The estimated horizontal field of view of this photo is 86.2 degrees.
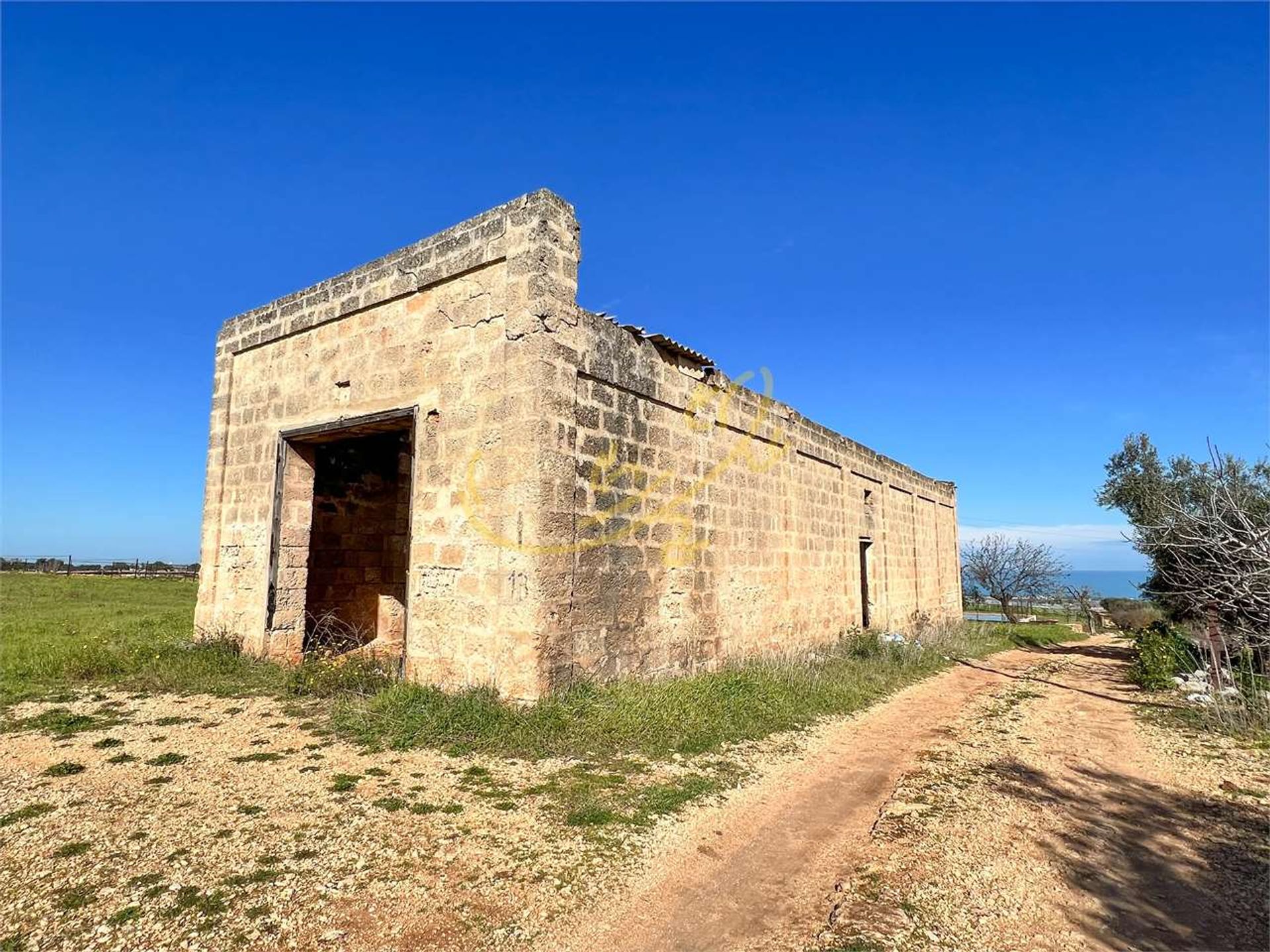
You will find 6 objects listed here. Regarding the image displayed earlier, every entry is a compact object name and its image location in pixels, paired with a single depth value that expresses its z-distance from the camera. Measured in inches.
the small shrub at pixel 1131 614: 792.9
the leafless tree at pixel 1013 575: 1005.2
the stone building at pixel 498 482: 235.9
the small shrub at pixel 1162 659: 353.4
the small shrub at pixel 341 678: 261.7
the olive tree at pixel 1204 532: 266.8
